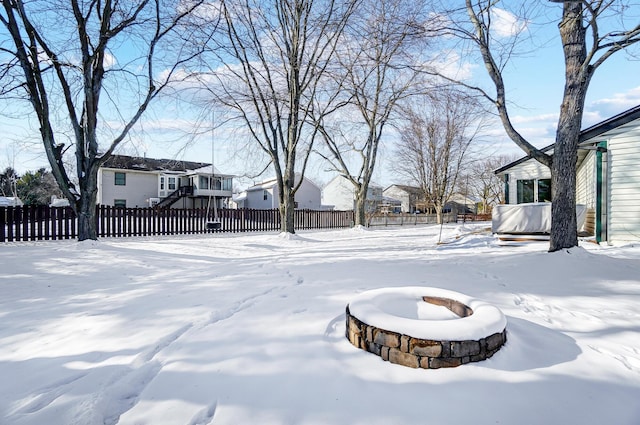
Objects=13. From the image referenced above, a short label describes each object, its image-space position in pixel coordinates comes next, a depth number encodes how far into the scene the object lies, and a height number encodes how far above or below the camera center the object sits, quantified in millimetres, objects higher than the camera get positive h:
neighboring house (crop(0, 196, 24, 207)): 24070 +582
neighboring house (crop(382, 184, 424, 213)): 42394 +1927
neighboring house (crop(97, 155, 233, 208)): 24406 +2087
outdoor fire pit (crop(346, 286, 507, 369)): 2070 -879
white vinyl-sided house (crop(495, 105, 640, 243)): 7371 +881
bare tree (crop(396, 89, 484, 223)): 23266 +4346
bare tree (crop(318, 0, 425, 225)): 6672 +4088
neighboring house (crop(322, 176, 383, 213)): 39756 +2157
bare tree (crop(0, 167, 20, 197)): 32031 +2820
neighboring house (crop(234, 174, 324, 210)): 31578 +1396
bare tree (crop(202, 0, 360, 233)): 10219 +4716
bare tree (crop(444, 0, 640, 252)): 5551 +1592
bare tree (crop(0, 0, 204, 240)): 7227 +3059
